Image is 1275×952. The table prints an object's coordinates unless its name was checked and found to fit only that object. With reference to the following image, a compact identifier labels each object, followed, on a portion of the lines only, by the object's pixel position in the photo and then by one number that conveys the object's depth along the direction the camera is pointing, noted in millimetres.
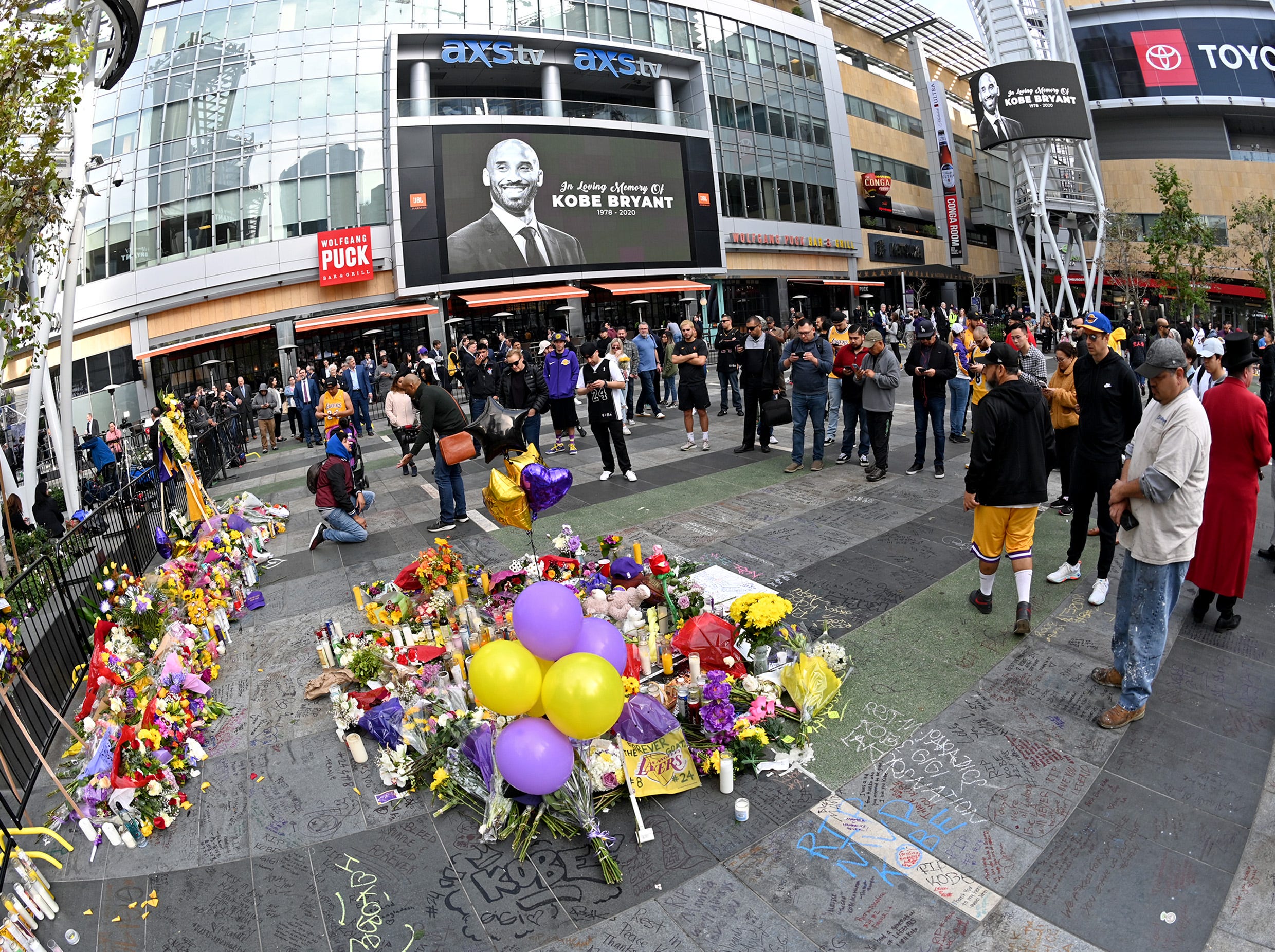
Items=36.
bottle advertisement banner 49219
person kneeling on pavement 8500
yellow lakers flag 3871
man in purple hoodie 10703
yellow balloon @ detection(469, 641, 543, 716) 3551
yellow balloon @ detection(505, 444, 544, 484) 5641
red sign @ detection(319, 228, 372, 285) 28781
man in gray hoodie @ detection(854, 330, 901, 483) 8867
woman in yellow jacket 6727
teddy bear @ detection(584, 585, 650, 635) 5184
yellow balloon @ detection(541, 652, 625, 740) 3455
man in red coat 4852
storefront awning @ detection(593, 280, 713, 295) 32656
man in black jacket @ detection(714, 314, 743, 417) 14281
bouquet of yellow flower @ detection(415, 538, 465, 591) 6398
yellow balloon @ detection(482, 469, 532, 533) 5609
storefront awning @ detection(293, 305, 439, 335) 28500
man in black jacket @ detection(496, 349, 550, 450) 10820
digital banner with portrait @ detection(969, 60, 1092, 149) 36031
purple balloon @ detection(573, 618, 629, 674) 3924
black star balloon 6535
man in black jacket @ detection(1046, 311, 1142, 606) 5570
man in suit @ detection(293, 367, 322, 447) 17906
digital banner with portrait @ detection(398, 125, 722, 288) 29516
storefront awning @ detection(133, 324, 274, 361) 28781
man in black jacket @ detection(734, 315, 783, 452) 10227
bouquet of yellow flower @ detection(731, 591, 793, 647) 4789
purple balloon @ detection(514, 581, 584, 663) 3721
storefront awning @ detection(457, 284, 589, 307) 29547
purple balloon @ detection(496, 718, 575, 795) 3539
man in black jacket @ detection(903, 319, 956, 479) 9344
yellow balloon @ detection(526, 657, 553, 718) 3715
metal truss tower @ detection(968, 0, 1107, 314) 36812
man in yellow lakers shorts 5109
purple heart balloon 5523
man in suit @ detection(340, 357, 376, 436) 17859
